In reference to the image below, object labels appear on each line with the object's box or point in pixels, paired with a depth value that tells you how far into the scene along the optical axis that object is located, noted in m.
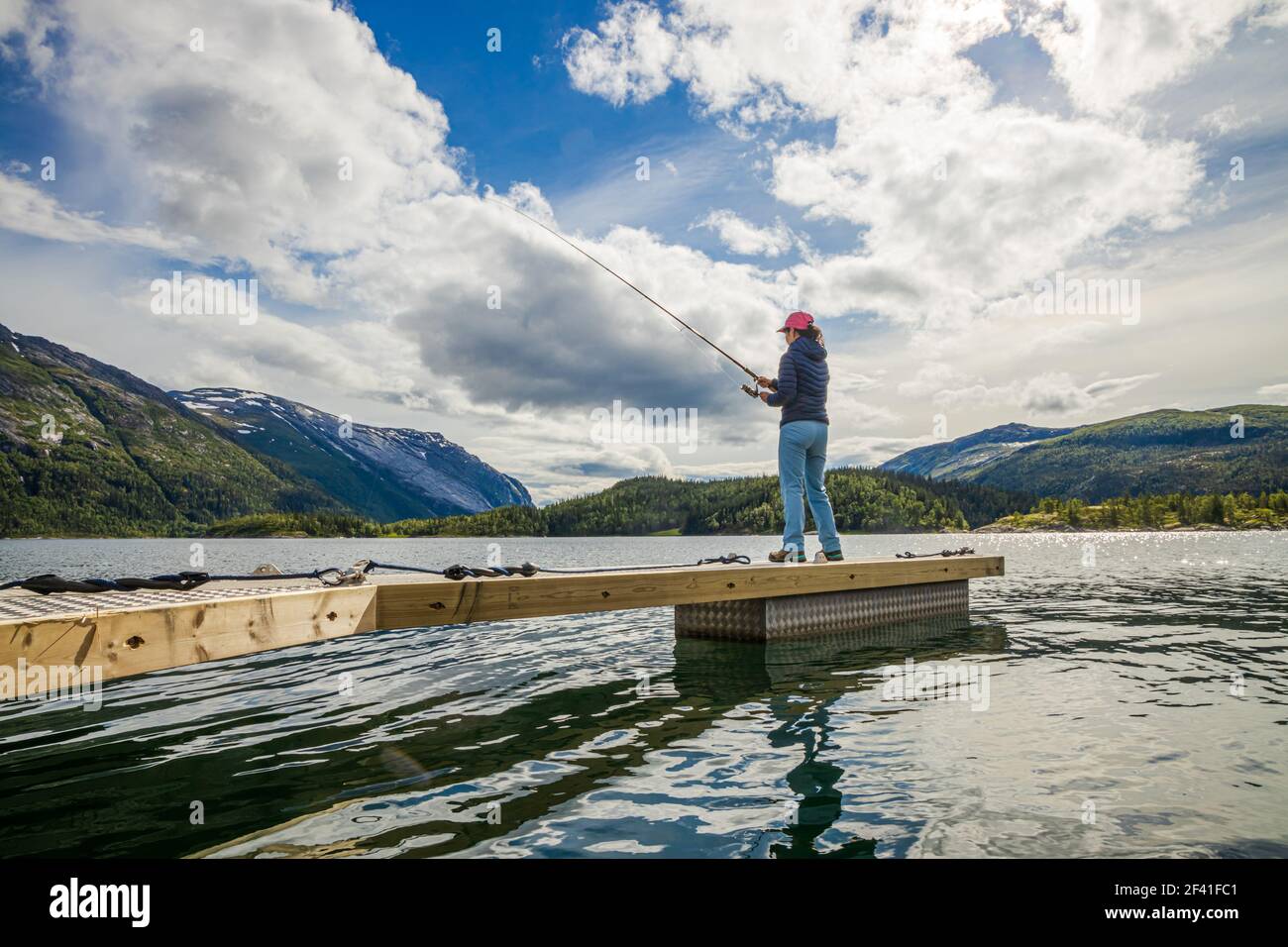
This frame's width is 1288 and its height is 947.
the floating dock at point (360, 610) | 4.00
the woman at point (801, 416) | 11.12
